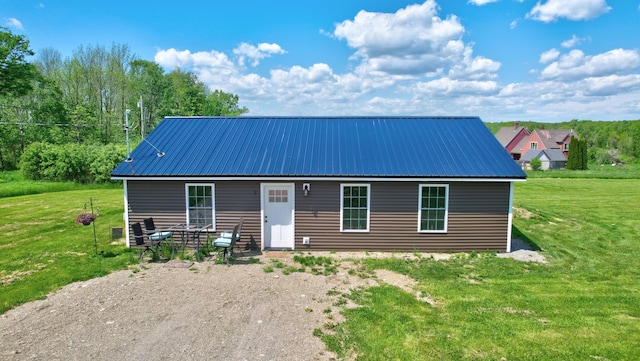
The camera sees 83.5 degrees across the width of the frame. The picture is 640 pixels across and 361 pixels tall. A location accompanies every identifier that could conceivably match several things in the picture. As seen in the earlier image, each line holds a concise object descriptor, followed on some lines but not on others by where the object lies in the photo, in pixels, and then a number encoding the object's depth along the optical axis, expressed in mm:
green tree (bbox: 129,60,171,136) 40062
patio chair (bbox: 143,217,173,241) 10219
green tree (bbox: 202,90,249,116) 45781
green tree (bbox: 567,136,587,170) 48406
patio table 10009
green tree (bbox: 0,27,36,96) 20688
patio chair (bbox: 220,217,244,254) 10305
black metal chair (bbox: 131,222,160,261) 9859
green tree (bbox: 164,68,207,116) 39500
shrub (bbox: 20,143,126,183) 25891
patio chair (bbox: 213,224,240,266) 9688
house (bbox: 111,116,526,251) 10734
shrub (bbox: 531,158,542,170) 47375
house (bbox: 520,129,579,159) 56694
